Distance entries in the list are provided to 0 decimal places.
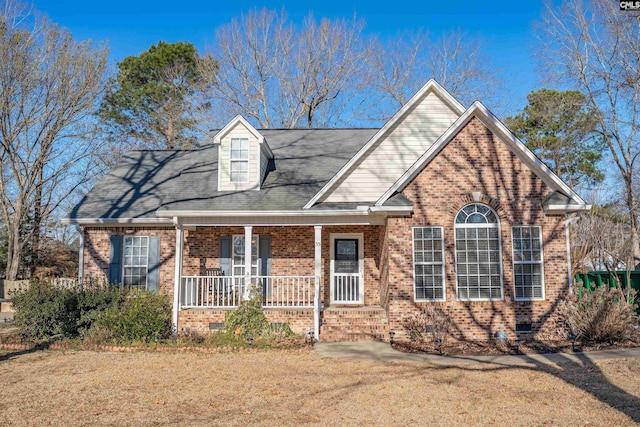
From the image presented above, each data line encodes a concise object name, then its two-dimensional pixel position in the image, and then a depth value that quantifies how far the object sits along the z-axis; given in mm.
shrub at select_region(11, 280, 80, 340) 11602
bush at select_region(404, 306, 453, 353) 11700
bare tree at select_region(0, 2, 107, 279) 23406
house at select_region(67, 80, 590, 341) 12180
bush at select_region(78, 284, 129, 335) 12031
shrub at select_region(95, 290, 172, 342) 11523
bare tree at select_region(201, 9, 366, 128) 30203
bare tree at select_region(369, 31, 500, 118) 31142
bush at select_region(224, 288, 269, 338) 12039
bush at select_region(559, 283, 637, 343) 10984
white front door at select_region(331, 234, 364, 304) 15000
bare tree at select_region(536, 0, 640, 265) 22875
